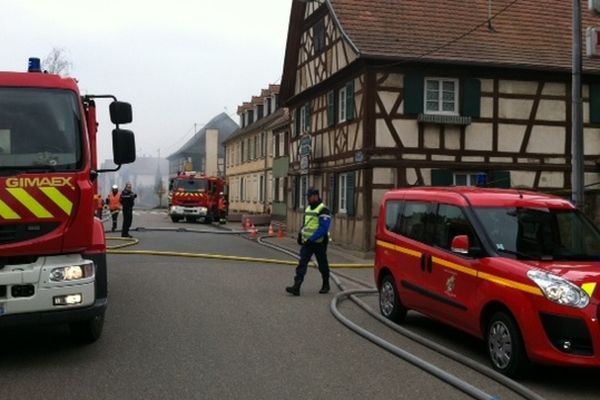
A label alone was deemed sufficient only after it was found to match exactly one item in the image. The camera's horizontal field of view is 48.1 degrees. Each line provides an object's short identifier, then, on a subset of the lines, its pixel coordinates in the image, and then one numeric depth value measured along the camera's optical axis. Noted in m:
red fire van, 5.62
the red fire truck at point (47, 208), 5.96
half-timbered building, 18.39
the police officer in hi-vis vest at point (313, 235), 10.74
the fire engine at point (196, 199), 37.38
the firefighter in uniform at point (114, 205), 24.95
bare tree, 36.81
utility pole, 10.04
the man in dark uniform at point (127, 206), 21.14
